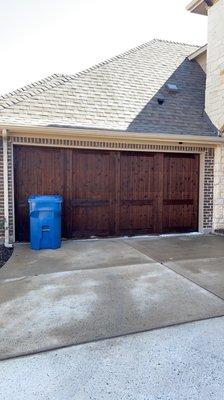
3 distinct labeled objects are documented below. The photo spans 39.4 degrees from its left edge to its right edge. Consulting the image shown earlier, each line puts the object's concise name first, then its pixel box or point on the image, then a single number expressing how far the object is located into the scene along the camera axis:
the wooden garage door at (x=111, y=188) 7.44
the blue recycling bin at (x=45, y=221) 6.55
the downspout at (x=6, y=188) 6.94
